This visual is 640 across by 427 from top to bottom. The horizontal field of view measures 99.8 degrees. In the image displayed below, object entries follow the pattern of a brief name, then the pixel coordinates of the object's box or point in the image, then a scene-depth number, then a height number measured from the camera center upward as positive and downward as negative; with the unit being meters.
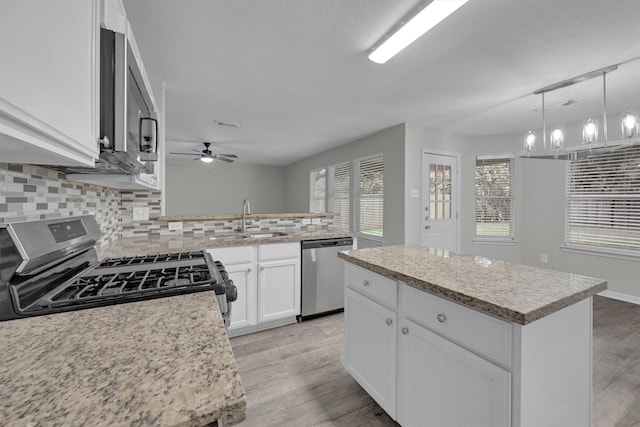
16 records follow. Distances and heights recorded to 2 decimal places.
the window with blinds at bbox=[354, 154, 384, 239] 4.38 +0.34
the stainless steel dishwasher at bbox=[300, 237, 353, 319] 2.71 -0.64
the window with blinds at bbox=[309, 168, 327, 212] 6.11 +0.57
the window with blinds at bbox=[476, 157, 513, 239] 4.41 +0.29
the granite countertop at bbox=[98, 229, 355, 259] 1.81 -0.23
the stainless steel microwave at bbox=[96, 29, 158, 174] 0.84 +0.37
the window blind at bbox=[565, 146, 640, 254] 3.28 +0.18
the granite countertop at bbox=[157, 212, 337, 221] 2.55 -0.03
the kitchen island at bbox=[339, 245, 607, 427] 0.89 -0.49
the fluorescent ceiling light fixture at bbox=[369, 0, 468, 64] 1.44 +1.14
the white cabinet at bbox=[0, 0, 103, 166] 0.44 +0.27
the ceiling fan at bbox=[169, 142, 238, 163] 4.80 +1.06
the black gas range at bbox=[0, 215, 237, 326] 0.84 -0.26
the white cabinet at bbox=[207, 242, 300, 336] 2.36 -0.64
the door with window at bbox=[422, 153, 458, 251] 4.00 +0.22
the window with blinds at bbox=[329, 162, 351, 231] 5.19 +0.45
